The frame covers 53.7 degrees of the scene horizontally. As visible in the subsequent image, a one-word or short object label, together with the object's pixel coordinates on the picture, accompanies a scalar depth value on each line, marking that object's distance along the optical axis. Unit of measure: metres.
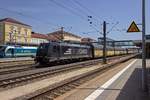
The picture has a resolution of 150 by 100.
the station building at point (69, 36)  61.27
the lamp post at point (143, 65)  6.83
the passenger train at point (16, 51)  26.01
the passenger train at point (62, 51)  16.61
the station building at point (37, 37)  55.42
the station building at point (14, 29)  46.21
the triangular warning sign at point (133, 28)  7.04
